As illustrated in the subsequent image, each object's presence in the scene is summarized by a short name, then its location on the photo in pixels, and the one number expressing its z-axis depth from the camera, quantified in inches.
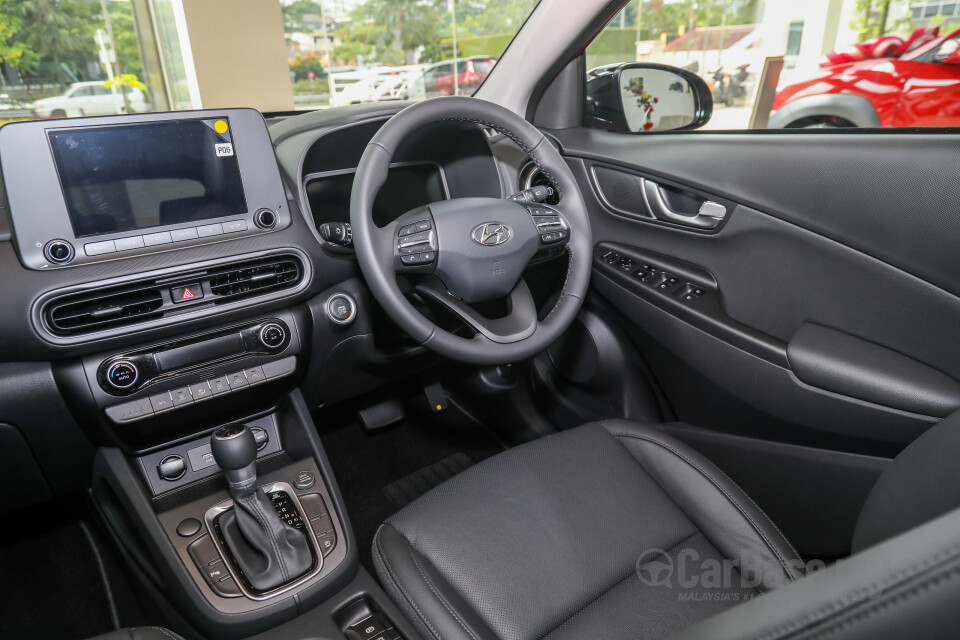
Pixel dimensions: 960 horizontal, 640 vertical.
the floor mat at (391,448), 80.5
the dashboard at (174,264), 44.1
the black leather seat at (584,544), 38.4
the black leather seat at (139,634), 36.1
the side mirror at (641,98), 73.5
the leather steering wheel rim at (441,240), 45.9
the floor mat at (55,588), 61.8
